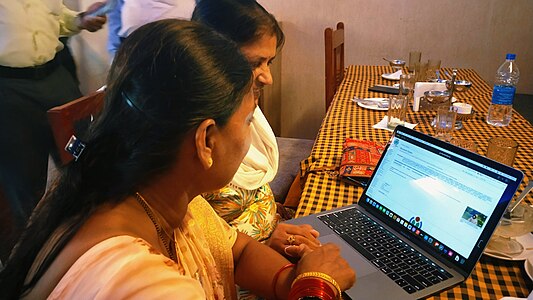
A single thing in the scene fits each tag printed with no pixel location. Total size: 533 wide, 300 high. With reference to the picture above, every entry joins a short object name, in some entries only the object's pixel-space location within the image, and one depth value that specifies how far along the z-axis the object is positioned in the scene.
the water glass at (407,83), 2.00
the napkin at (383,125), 1.70
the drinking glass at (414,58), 2.58
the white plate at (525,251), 0.84
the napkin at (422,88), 1.94
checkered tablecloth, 0.79
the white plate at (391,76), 2.52
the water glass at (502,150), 1.24
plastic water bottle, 1.74
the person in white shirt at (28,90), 1.65
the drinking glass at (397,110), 1.74
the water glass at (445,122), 1.60
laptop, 0.78
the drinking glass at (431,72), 2.38
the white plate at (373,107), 1.94
